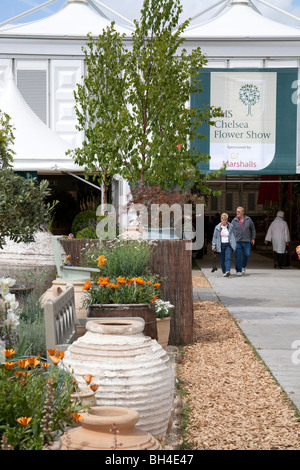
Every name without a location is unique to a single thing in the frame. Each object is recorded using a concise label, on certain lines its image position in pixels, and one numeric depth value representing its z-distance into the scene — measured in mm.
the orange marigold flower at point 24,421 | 2414
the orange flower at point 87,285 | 5973
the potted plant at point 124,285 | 5762
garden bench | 4102
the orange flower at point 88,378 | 2754
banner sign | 17891
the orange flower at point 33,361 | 2835
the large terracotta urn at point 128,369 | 3494
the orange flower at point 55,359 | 2832
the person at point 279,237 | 18683
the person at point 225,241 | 15844
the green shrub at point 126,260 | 6715
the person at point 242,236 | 16562
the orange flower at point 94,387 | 2780
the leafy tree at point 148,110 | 9781
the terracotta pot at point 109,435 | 2580
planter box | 5688
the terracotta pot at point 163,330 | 6676
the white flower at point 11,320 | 3627
